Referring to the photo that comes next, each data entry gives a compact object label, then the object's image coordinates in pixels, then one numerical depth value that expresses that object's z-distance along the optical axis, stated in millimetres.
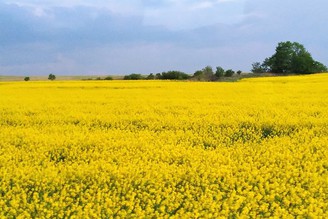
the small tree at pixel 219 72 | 50925
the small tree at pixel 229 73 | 51844
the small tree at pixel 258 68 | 60716
